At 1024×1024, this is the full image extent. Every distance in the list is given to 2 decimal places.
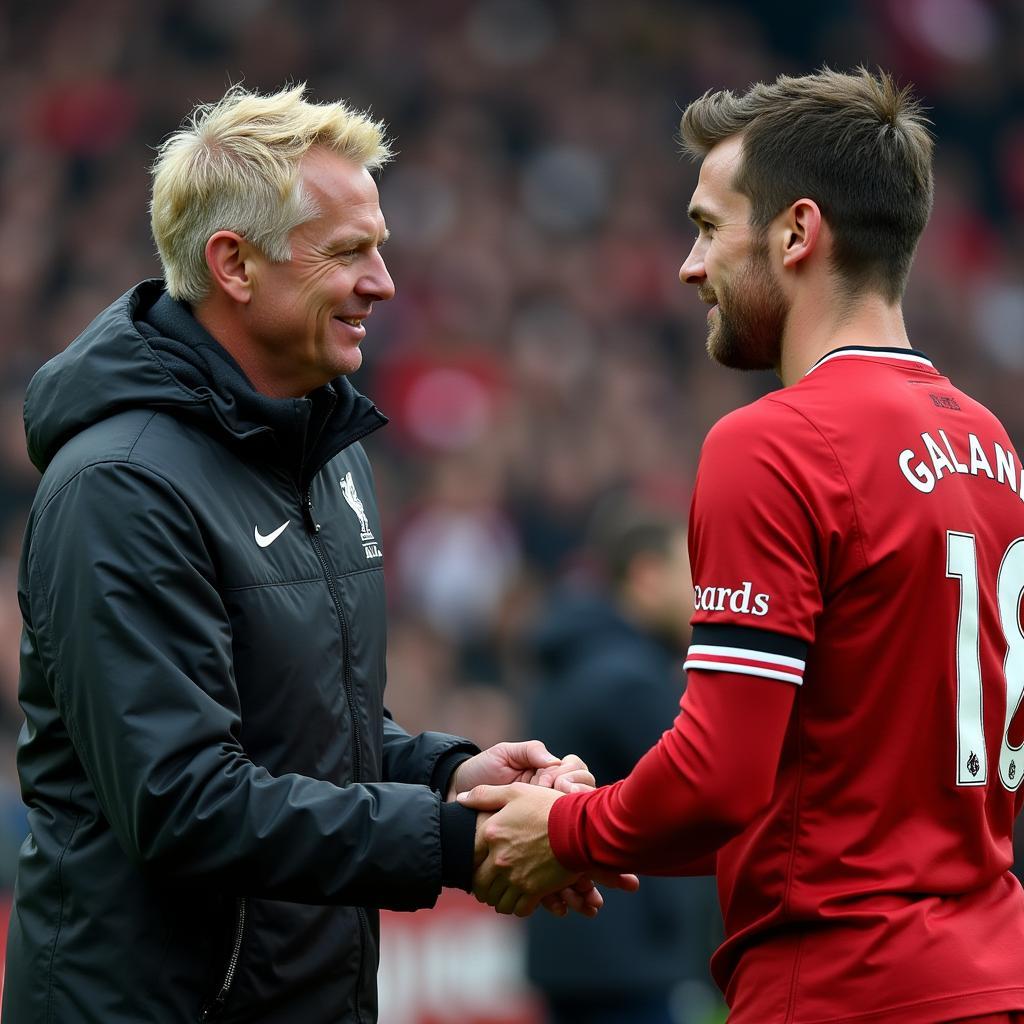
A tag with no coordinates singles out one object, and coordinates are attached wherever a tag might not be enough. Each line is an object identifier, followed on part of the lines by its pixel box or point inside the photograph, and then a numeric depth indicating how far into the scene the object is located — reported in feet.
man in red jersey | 17.43
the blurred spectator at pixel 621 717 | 38.37
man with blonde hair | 18.48
